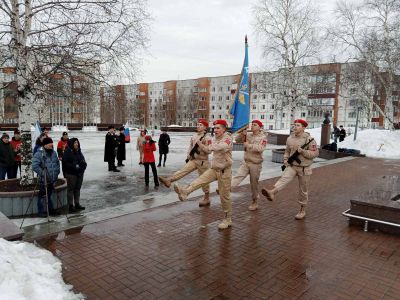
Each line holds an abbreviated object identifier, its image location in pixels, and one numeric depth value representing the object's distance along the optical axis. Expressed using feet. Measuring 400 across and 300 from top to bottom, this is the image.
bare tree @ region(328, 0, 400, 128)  72.95
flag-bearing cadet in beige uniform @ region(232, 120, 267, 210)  21.97
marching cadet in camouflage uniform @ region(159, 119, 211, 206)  22.21
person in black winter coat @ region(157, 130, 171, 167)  46.98
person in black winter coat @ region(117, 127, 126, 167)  45.22
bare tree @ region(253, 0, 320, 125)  74.43
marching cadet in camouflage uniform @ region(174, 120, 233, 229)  19.04
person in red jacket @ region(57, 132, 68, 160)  39.63
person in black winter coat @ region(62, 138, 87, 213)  22.49
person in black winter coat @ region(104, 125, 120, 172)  41.01
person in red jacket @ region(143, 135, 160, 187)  32.65
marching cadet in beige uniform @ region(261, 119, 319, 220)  21.16
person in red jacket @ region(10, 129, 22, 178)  32.29
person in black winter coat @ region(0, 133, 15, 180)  29.84
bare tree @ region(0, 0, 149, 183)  24.35
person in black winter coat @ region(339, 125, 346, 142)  86.84
